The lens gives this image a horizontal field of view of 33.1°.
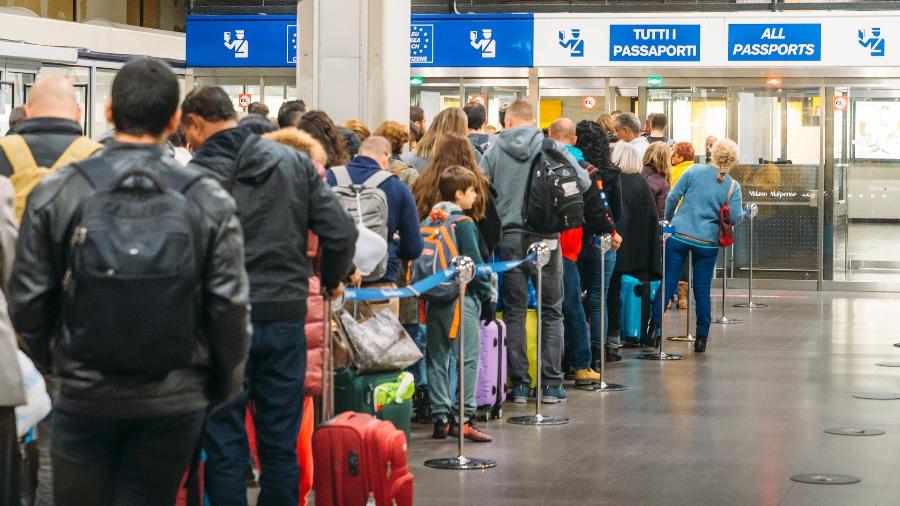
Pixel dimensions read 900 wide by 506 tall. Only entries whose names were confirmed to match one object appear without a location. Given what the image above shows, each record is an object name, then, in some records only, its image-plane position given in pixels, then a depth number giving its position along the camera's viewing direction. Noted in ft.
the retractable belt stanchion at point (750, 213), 52.11
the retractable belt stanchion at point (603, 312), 33.60
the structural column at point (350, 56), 36.11
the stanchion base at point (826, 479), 23.34
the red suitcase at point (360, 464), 19.51
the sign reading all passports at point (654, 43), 59.57
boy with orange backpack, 26.43
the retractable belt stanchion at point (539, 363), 28.86
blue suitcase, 39.68
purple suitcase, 28.76
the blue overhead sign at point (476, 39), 60.29
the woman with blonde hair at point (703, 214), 39.96
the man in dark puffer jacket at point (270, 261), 16.97
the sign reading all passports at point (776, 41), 58.80
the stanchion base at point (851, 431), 27.94
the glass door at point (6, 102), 47.86
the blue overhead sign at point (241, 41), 62.23
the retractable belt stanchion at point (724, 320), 47.99
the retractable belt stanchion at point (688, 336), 43.21
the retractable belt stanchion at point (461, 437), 24.43
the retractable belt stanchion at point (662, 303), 39.19
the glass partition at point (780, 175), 60.80
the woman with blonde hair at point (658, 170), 43.65
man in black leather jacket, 12.19
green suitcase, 23.91
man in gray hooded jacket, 30.12
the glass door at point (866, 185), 60.44
